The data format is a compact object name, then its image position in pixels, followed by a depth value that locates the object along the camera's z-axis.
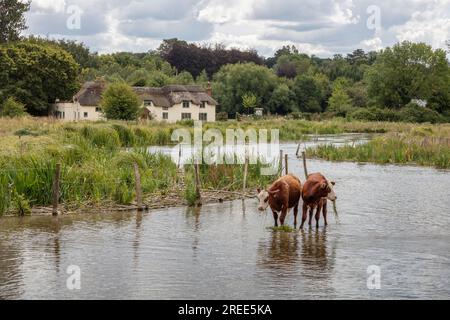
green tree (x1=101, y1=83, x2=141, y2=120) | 69.75
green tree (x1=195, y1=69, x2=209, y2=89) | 131.50
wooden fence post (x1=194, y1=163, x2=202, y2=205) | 23.12
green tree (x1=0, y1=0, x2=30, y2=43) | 91.44
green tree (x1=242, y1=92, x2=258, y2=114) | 106.31
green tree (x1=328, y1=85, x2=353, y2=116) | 110.64
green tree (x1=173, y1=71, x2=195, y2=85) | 117.69
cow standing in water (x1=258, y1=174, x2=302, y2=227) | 17.56
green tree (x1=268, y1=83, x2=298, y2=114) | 111.50
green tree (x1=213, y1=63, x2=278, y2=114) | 112.69
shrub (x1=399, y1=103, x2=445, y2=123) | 94.46
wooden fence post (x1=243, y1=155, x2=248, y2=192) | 25.17
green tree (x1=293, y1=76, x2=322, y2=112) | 114.94
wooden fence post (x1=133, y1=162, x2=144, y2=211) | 21.47
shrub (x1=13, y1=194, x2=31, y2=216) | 20.39
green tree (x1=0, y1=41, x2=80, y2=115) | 77.12
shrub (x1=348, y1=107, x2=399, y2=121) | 95.75
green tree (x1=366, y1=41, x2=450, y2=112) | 104.19
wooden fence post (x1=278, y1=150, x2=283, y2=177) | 27.22
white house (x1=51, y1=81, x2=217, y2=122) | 85.39
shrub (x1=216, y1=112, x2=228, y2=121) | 102.94
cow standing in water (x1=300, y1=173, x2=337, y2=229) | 17.88
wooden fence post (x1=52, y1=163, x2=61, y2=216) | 20.28
